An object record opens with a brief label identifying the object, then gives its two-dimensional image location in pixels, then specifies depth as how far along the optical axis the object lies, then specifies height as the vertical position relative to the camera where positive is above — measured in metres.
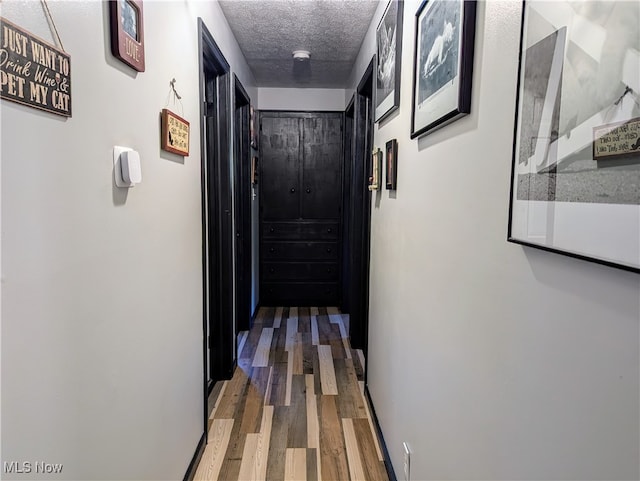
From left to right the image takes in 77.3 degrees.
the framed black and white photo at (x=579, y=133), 0.49 +0.11
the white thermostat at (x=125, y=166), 1.08 +0.11
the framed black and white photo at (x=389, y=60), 1.73 +0.71
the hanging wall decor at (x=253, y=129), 3.62 +0.75
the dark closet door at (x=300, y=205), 4.36 +0.04
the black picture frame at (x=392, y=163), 1.81 +0.21
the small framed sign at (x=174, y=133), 1.41 +0.28
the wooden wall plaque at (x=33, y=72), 0.68 +0.25
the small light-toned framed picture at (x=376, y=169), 2.17 +0.22
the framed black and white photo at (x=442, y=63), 0.99 +0.42
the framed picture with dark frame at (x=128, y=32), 1.03 +0.48
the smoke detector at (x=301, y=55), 3.08 +1.19
